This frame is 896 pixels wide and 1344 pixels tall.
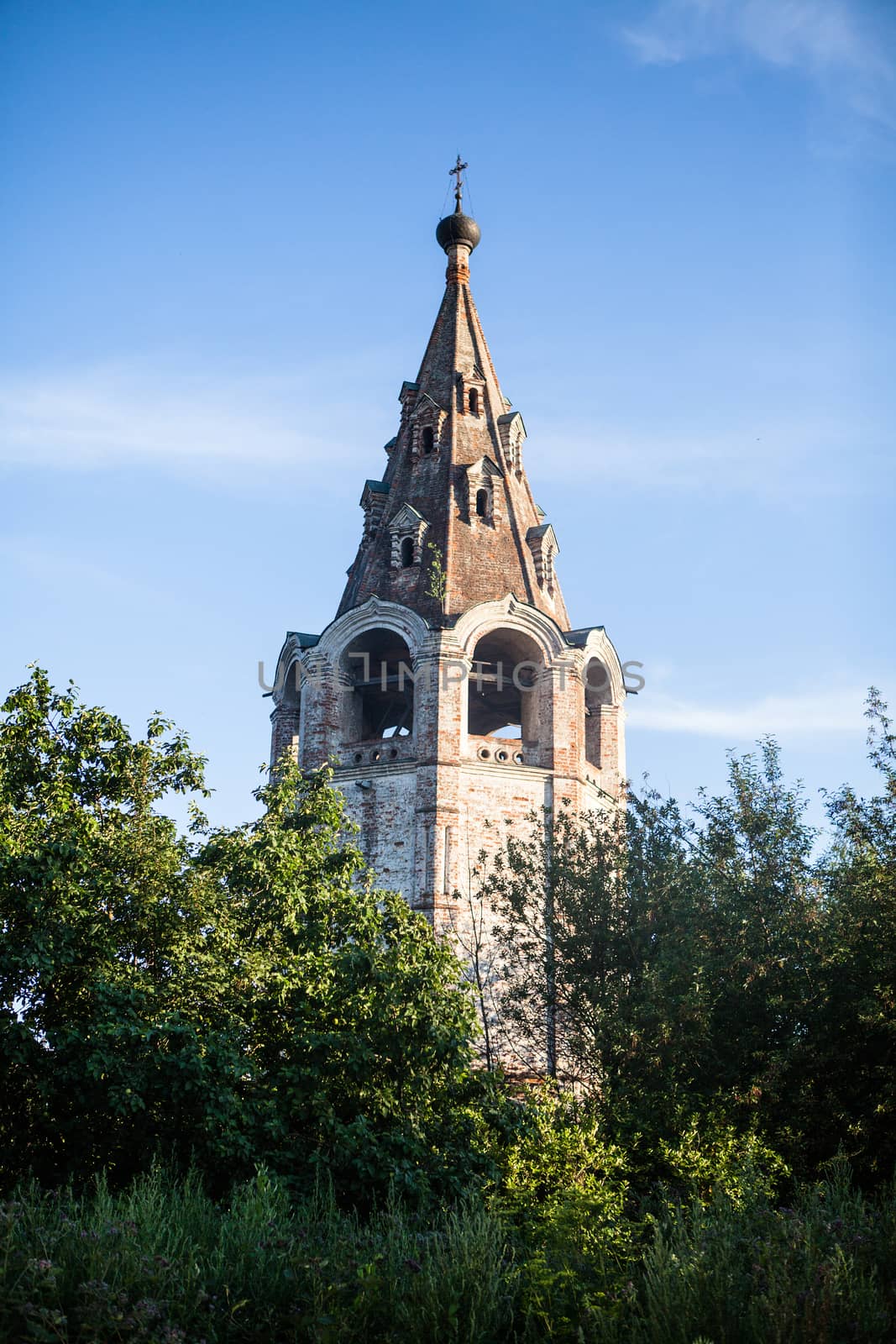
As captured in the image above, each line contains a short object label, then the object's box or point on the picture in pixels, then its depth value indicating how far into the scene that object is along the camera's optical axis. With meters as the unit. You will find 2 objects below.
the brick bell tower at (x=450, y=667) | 24.38
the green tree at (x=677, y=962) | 17.28
